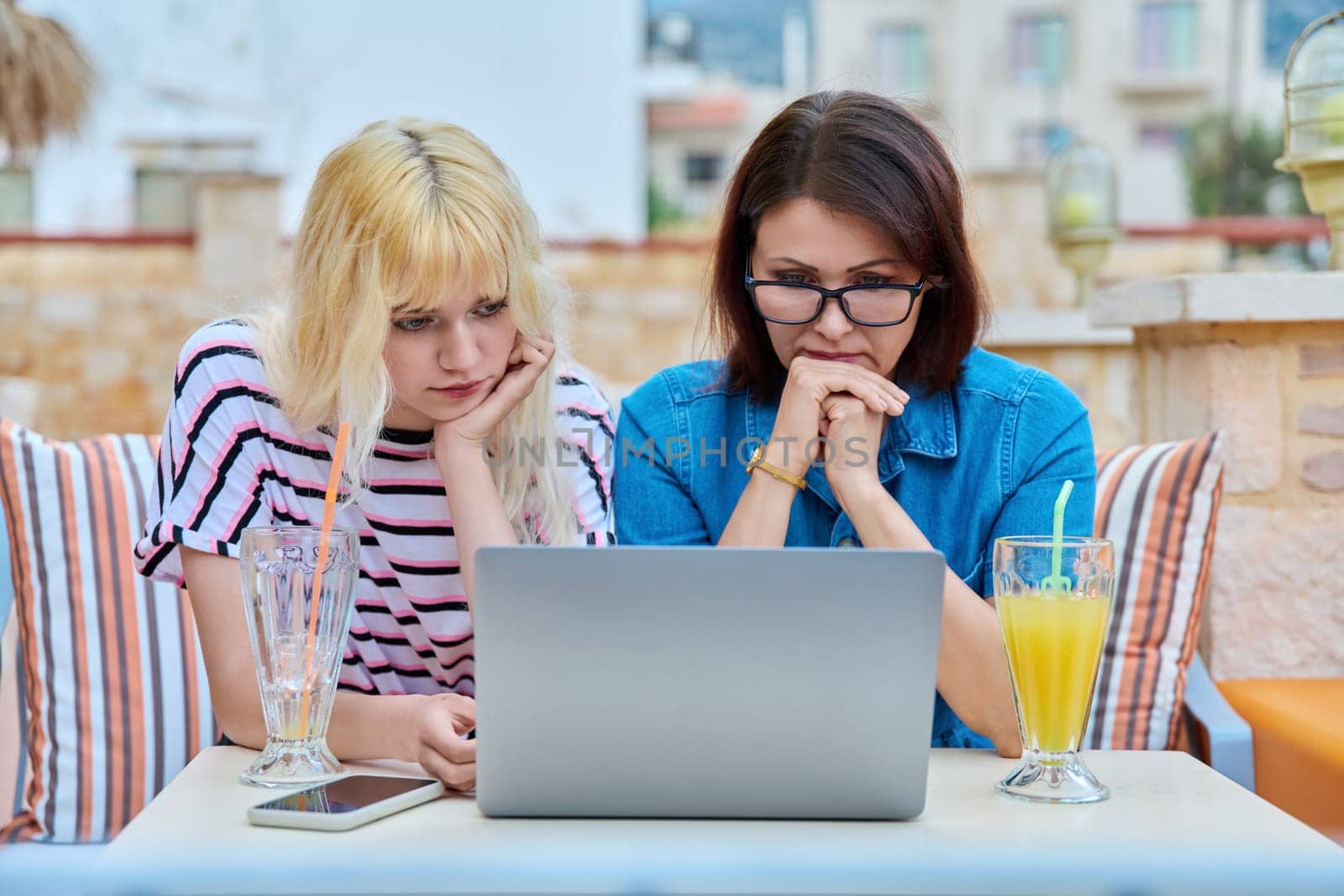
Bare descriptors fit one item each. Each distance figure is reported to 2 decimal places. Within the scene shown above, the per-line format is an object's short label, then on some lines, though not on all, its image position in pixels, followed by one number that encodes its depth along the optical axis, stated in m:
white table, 2.09
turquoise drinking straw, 2.51
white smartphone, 2.41
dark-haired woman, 2.93
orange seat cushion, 2.97
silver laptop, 2.38
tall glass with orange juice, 2.52
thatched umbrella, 9.30
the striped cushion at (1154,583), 3.28
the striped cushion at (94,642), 3.27
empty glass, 2.55
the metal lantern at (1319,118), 3.47
